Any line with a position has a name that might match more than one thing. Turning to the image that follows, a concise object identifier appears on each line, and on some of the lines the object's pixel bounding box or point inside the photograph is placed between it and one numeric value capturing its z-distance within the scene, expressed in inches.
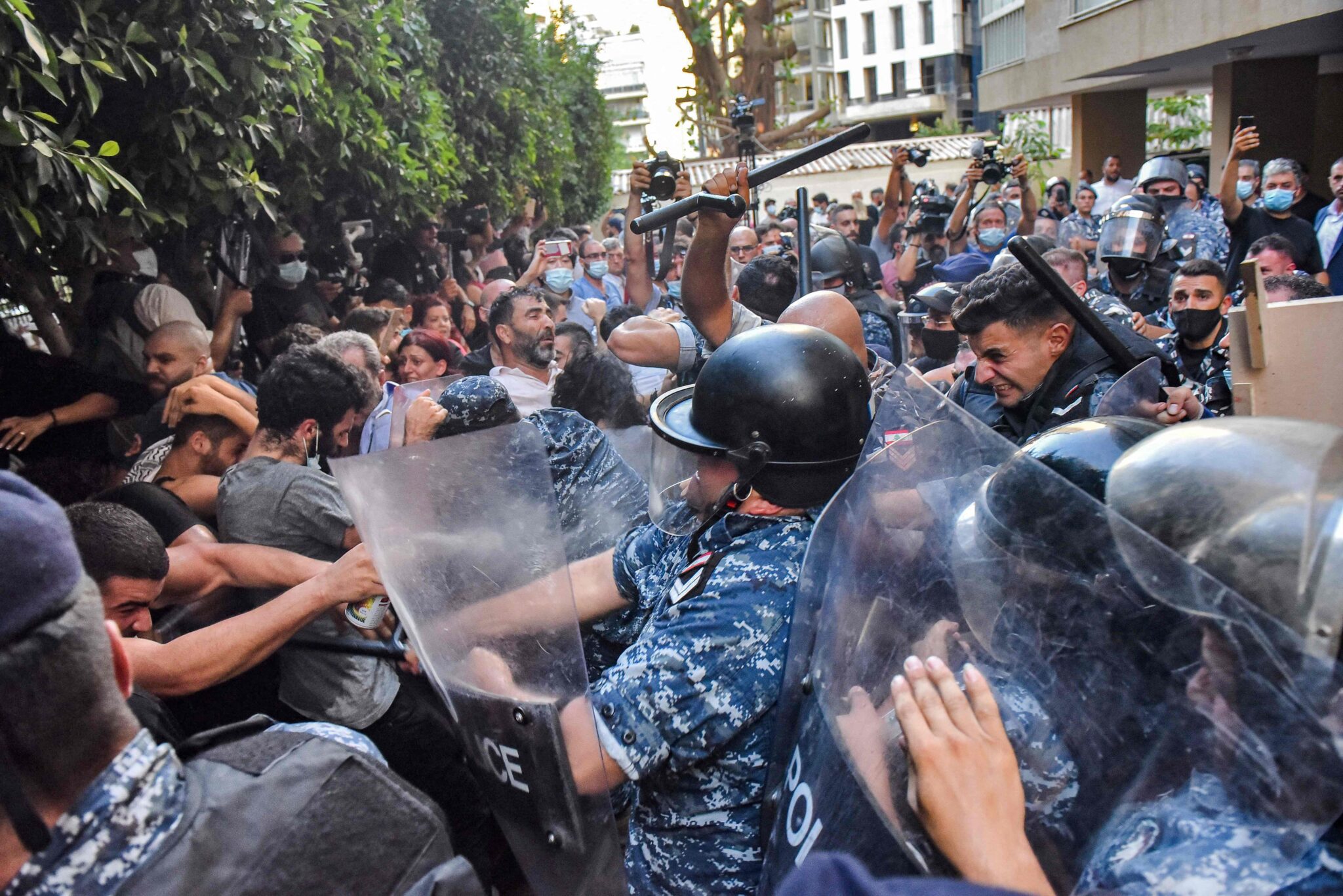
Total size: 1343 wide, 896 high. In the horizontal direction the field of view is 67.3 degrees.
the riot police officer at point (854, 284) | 218.2
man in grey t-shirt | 114.8
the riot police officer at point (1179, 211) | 304.7
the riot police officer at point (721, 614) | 65.6
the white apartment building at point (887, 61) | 2092.8
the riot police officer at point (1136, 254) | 218.5
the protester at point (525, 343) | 179.5
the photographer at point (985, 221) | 335.6
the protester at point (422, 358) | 222.5
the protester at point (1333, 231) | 260.4
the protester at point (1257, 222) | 267.7
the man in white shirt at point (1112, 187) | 473.4
